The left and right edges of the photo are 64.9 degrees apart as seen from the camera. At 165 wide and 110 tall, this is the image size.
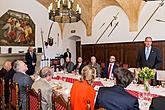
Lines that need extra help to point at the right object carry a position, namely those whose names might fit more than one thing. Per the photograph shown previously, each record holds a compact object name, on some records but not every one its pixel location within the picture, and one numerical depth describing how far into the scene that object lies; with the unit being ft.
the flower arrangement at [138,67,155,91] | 6.71
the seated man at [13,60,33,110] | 7.08
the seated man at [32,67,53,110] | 6.06
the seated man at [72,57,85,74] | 14.70
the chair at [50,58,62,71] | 24.40
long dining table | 6.13
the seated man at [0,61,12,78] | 10.71
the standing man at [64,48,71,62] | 25.92
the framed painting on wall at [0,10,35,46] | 19.73
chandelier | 12.76
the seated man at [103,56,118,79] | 12.74
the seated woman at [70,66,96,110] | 5.38
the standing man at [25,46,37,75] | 20.01
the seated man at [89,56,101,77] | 13.30
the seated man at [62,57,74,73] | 15.89
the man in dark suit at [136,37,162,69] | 9.60
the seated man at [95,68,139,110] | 4.06
